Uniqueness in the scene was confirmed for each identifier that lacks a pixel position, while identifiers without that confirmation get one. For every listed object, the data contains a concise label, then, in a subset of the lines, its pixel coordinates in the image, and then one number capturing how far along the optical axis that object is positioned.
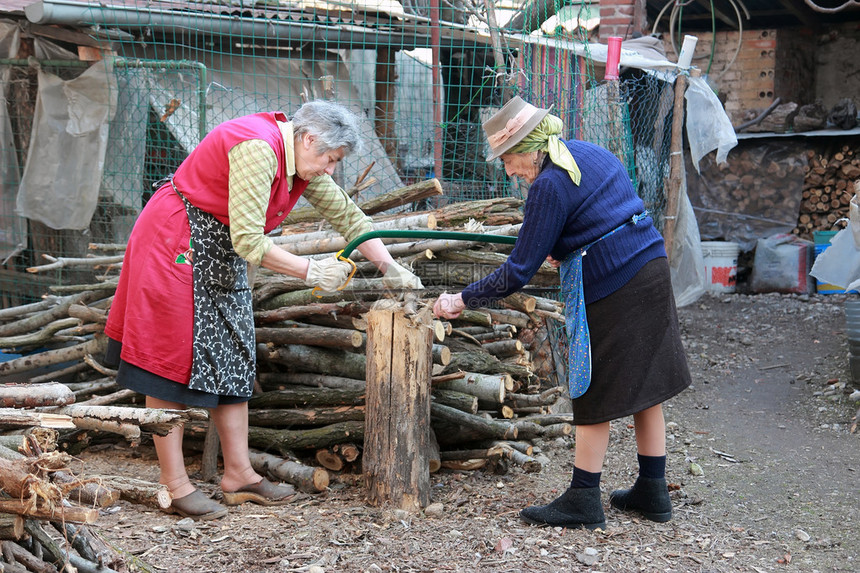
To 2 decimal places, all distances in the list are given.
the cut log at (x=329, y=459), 4.27
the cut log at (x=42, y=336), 5.38
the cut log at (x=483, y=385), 4.33
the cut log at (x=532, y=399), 4.65
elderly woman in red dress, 3.34
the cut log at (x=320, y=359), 4.51
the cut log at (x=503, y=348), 4.85
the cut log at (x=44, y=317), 5.46
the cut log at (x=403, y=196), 4.84
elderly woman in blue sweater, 3.30
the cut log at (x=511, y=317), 4.65
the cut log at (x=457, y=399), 4.27
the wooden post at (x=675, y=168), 7.71
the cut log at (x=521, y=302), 4.28
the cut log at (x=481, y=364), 4.52
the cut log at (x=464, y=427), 4.27
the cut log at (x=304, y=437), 4.19
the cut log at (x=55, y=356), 5.04
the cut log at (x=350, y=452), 4.21
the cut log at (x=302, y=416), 4.24
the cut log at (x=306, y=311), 4.43
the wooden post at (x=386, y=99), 7.28
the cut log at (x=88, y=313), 4.89
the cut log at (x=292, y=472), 4.04
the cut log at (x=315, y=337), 4.32
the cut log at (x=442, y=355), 4.18
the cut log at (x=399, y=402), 3.71
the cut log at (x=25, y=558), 2.31
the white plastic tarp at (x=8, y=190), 6.78
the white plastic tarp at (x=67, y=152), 6.59
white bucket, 10.01
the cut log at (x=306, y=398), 4.32
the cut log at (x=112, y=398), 4.55
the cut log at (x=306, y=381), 4.48
